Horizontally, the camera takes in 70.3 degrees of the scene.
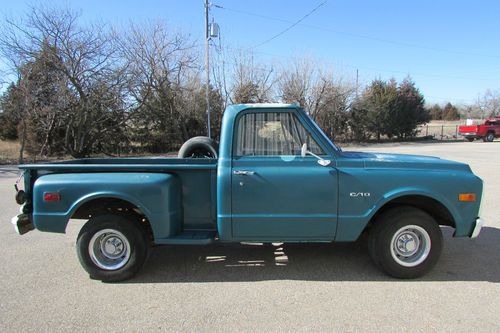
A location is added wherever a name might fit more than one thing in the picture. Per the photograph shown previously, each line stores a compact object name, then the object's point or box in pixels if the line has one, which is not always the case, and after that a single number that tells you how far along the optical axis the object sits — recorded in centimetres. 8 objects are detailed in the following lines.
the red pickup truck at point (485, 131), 3366
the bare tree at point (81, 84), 1820
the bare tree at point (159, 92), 2268
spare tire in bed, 582
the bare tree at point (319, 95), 3170
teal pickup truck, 393
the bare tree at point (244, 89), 3034
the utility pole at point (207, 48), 2241
